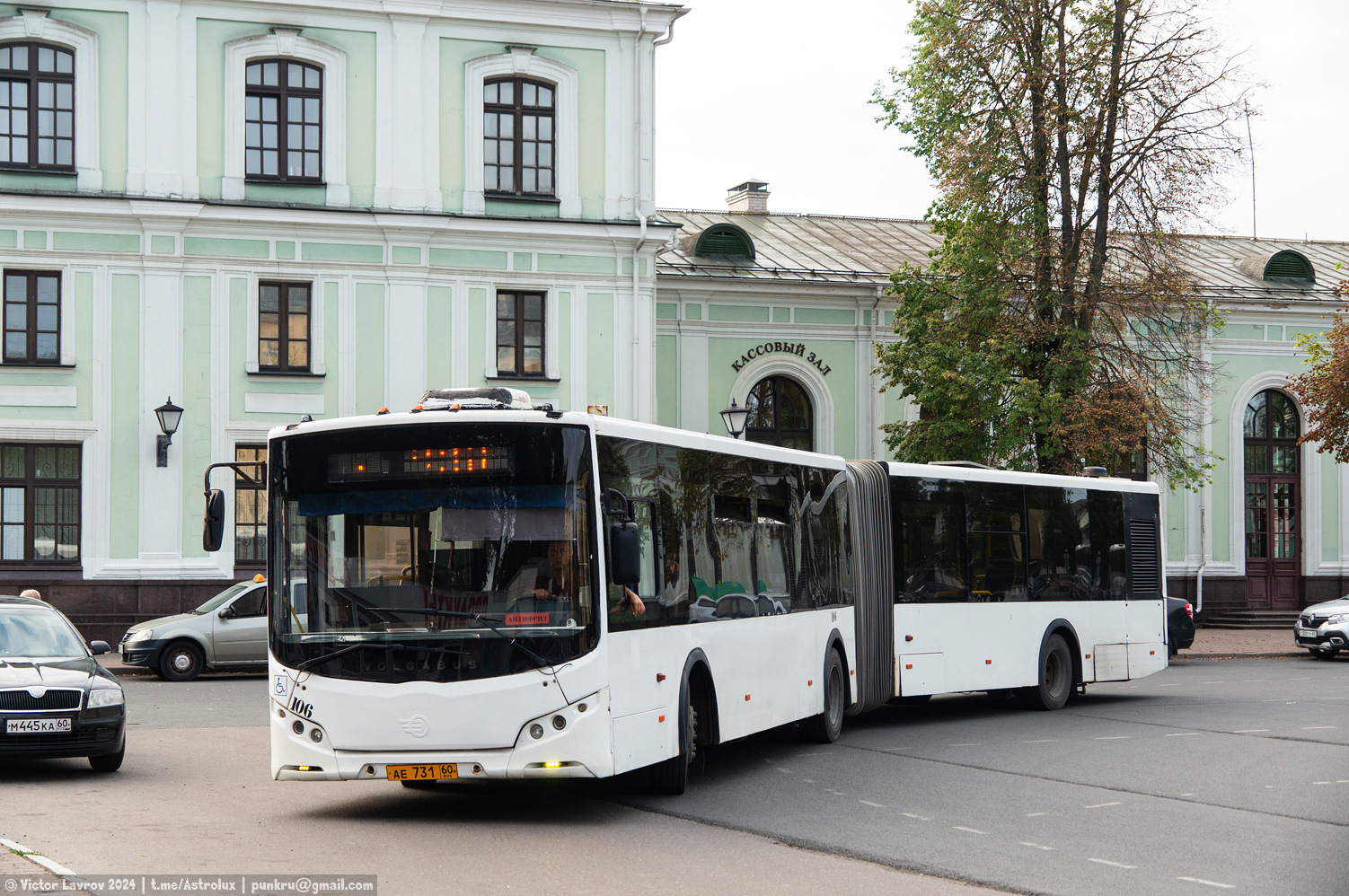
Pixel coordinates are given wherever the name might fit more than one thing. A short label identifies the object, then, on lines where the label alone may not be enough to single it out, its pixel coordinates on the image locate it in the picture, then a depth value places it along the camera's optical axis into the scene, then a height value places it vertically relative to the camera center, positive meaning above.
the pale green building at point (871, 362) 32.03 +2.46
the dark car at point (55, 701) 11.45 -1.80
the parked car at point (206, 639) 21.89 -2.48
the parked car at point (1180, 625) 24.69 -2.63
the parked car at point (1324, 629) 26.88 -2.98
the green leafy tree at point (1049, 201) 26.88 +5.08
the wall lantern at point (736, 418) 24.11 +0.90
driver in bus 9.59 -0.68
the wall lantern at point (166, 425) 25.17 +0.88
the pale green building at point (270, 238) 25.53 +4.36
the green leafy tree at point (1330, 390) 27.84 +1.56
